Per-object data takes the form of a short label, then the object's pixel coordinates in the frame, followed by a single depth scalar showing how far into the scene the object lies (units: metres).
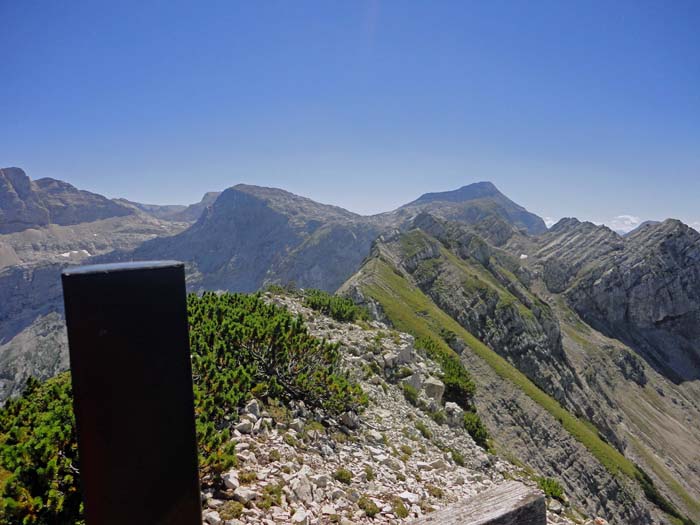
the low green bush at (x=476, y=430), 20.17
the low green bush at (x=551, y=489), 17.37
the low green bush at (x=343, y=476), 8.35
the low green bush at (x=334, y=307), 23.16
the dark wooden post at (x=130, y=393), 1.89
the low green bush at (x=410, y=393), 17.45
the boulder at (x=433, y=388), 19.92
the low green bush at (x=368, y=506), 7.25
